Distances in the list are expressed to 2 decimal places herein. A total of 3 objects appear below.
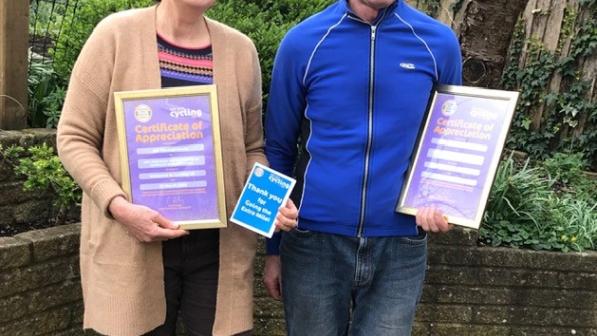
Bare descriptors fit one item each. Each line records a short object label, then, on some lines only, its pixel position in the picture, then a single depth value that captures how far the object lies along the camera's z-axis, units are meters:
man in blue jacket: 2.24
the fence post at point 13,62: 3.69
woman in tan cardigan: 2.08
